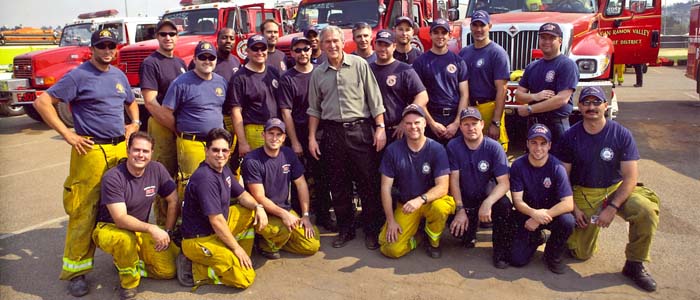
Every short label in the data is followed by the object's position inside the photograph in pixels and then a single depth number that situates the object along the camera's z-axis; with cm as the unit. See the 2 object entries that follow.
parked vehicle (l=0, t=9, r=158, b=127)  1049
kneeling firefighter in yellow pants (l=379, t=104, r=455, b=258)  427
